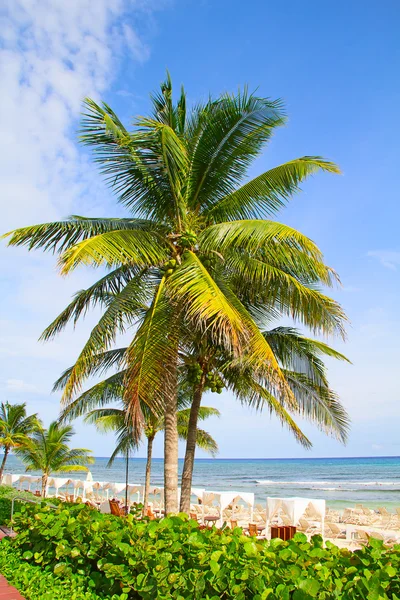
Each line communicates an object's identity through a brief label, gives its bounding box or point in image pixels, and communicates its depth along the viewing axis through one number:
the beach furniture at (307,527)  14.62
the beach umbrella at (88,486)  22.43
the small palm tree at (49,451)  21.34
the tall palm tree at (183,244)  7.18
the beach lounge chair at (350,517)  16.66
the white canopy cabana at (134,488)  19.30
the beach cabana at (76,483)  23.02
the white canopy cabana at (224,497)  14.60
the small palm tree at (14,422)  22.25
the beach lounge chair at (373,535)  12.59
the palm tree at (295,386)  9.19
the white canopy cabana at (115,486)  20.56
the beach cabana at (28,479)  25.55
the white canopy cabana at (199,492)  17.05
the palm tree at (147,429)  16.87
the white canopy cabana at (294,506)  12.87
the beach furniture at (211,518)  15.64
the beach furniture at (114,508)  10.24
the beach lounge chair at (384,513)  16.64
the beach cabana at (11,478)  26.44
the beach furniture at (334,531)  14.17
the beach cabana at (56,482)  22.72
